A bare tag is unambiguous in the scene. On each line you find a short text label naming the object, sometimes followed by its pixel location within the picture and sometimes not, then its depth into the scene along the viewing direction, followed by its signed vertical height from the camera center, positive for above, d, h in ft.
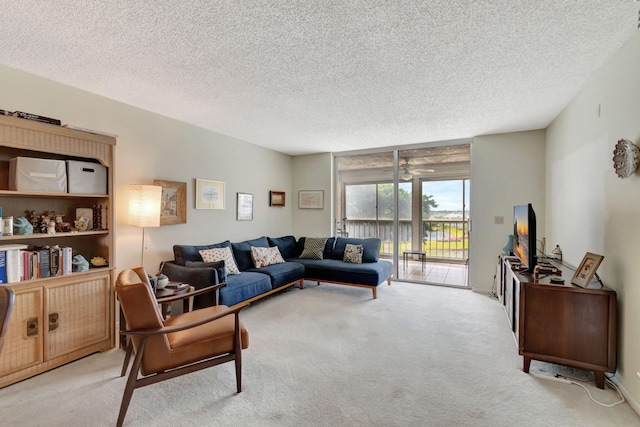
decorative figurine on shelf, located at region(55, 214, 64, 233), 8.32 -0.33
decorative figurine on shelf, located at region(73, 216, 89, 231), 8.62 -0.33
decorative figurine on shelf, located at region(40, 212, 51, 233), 7.98 -0.34
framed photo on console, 7.02 -1.38
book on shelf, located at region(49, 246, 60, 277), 7.76 -1.30
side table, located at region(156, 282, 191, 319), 8.39 -2.37
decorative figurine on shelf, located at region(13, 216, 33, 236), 7.44 -0.39
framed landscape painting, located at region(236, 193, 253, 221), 15.69 +0.28
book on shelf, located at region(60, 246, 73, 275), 7.95 -1.32
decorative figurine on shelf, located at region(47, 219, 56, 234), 7.87 -0.42
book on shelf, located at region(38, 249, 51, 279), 7.56 -1.34
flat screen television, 8.79 -0.75
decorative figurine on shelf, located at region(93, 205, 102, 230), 9.02 -0.16
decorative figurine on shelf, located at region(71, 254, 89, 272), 8.30 -1.46
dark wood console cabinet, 6.86 -2.71
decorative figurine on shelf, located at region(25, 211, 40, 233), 8.06 -0.25
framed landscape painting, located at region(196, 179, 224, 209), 13.39 +0.85
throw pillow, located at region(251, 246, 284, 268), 14.47 -2.22
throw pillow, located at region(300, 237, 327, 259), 16.76 -2.03
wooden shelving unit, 7.13 -1.97
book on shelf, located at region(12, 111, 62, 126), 7.17 +2.36
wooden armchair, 5.77 -2.78
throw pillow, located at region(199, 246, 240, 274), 12.27 -1.88
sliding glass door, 19.63 +0.52
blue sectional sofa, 10.53 -2.64
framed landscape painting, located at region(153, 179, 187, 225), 11.76 +0.40
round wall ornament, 6.10 +1.18
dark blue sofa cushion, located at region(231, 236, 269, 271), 14.13 -2.04
